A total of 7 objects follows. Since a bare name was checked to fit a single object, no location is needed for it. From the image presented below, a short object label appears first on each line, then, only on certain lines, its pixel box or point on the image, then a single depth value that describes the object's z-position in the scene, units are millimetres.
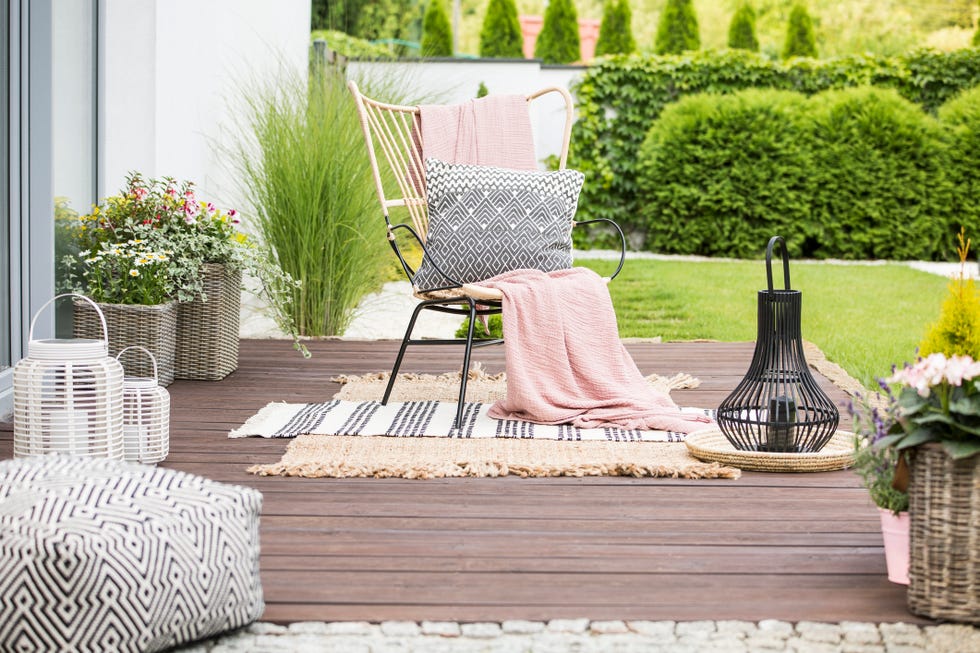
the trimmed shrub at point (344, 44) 8805
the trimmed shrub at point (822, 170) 9633
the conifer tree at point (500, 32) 12258
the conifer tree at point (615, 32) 12219
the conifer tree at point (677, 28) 12352
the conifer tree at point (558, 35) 12430
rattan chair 3574
